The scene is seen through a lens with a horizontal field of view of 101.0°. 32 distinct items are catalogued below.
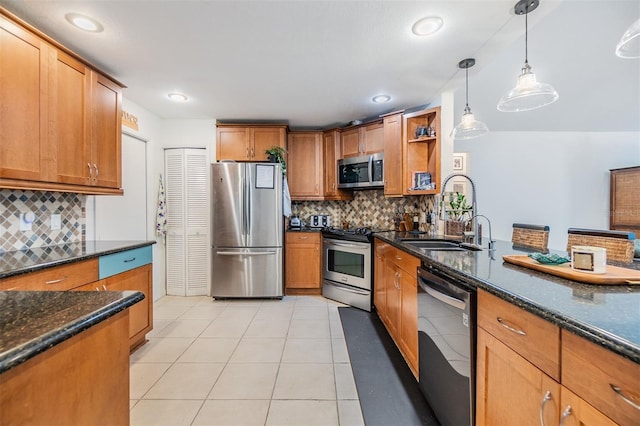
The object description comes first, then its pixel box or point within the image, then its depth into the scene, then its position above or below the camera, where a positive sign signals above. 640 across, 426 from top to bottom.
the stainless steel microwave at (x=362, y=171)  3.30 +0.52
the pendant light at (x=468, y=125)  2.17 +0.71
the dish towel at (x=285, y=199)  3.46 +0.16
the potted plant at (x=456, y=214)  2.42 -0.03
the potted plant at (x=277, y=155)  3.48 +0.74
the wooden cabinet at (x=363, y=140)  3.35 +0.94
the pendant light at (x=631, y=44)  1.09 +0.74
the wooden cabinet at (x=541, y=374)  0.59 -0.45
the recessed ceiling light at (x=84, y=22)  1.67 +1.23
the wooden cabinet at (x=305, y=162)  3.81 +0.71
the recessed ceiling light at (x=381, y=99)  2.91 +1.27
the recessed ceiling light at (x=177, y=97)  2.82 +1.25
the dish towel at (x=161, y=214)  3.42 -0.05
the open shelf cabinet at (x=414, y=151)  2.95 +0.69
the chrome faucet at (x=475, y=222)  1.77 -0.07
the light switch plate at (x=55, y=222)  2.12 -0.10
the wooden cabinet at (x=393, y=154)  3.05 +0.67
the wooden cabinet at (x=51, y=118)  1.55 +0.64
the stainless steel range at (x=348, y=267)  3.07 -0.69
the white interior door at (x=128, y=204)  2.66 +0.07
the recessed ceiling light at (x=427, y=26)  1.69 +1.23
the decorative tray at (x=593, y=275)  0.94 -0.24
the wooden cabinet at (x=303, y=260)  3.60 -0.67
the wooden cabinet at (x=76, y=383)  0.55 -0.43
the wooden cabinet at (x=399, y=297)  1.79 -0.70
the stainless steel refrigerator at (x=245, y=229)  3.34 -0.23
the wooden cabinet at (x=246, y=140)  3.60 +0.96
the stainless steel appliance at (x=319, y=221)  4.04 -0.16
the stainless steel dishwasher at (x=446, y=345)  1.14 -0.67
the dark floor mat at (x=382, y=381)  1.51 -1.18
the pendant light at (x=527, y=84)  1.55 +0.76
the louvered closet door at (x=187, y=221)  3.56 -0.14
